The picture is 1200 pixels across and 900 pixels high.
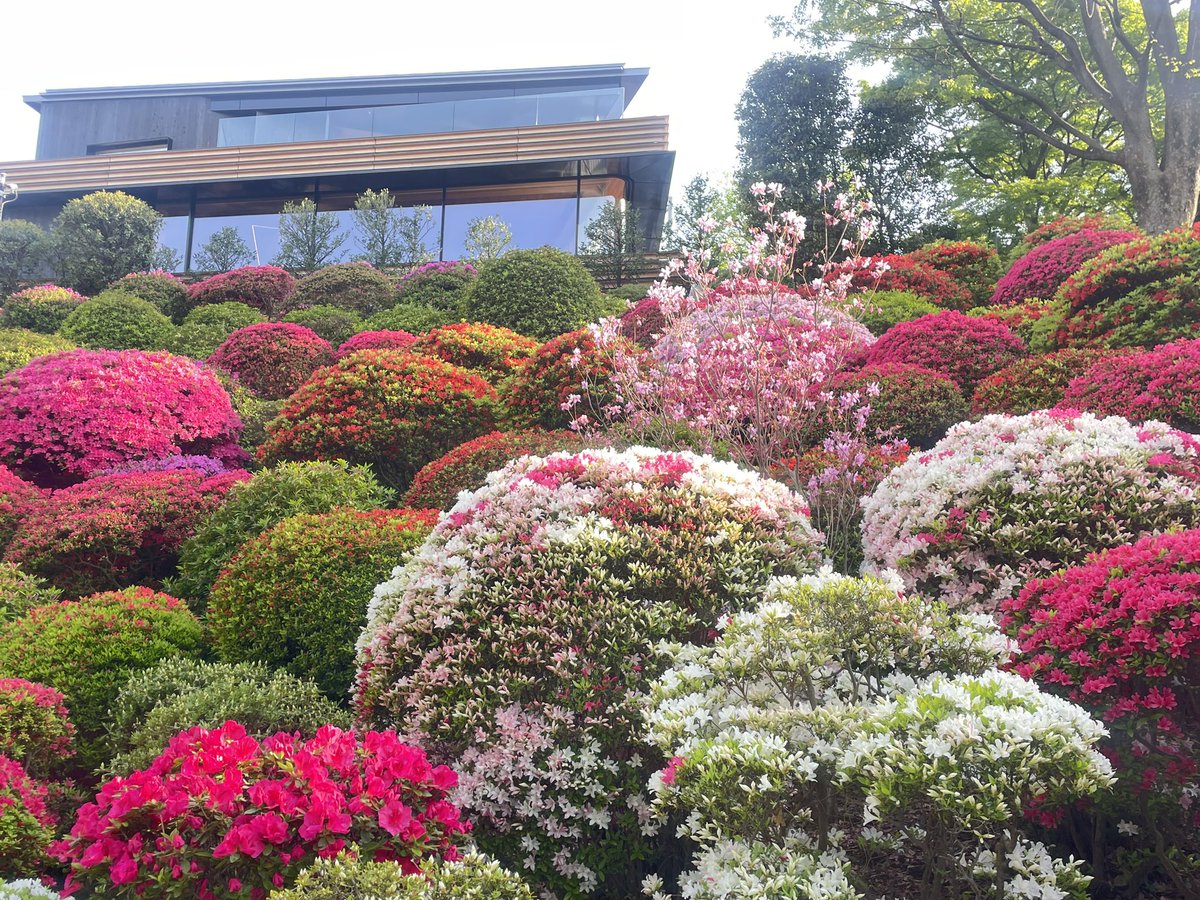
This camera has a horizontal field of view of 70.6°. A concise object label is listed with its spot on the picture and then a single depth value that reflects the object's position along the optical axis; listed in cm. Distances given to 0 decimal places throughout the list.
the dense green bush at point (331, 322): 1686
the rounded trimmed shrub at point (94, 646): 513
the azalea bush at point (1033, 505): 423
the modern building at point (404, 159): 2827
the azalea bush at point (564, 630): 350
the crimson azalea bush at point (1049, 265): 1148
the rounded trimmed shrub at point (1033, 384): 739
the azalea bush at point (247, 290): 2064
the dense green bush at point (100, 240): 2466
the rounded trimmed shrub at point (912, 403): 800
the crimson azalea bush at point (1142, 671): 294
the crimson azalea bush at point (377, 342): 1258
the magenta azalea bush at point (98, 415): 962
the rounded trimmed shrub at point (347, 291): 1980
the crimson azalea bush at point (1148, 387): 596
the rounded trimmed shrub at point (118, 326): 1644
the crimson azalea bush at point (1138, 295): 807
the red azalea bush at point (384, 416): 896
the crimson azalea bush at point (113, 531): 728
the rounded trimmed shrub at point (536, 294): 1393
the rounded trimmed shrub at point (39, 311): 1983
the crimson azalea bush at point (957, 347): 902
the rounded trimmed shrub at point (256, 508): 699
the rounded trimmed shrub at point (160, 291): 2086
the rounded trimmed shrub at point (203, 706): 423
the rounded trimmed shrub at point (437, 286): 1855
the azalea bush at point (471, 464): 713
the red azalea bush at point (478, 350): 1123
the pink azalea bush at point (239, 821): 264
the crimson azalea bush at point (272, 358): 1341
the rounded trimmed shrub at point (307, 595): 545
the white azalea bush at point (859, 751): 238
